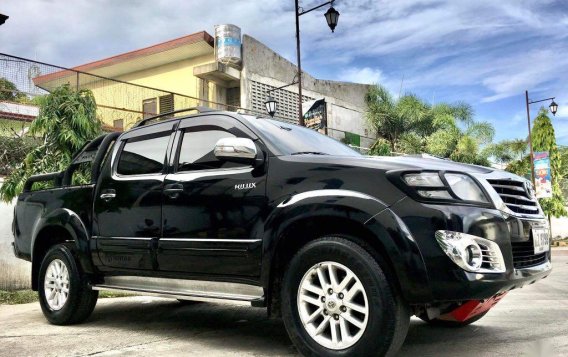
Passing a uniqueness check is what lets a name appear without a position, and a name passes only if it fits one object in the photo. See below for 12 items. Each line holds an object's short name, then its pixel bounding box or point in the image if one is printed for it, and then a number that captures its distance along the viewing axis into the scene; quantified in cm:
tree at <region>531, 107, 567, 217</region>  2552
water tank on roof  1925
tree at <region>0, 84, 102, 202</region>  863
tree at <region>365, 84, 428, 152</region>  2730
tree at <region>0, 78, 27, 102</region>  1010
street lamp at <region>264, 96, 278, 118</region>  1541
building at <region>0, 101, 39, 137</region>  940
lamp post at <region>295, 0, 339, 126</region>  1445
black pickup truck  327
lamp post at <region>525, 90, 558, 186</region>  2765
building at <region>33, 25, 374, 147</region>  1939
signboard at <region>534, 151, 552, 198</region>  2339
